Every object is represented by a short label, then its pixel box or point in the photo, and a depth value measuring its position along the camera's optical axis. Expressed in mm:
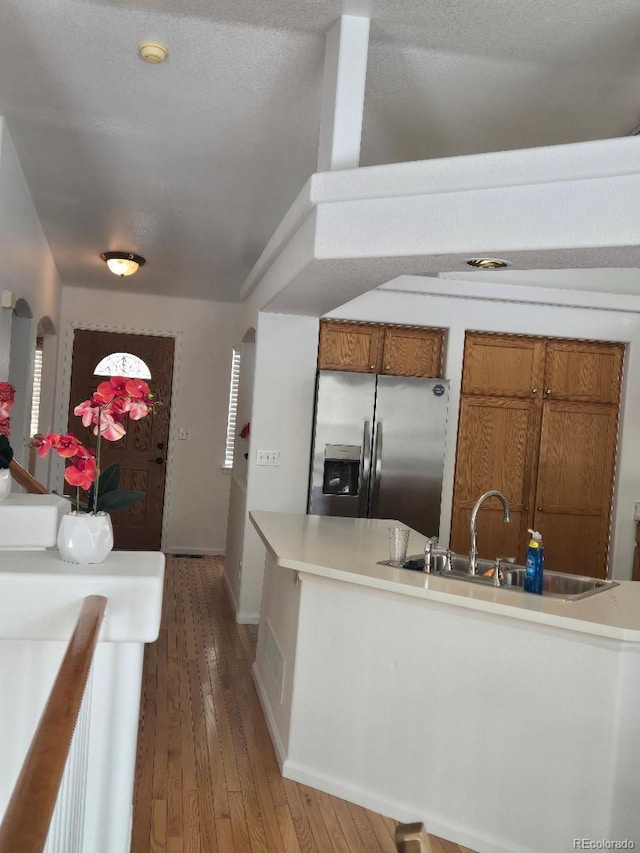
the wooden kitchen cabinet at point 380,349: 5410
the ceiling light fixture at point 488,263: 2975
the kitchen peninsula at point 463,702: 2496
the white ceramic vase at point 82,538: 1990
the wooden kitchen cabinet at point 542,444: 5559
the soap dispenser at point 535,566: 2861
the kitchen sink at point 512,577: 3070
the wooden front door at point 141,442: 7625
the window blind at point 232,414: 7859
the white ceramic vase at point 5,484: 2770
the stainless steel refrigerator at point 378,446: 5133
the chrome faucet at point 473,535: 3039
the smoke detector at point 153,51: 2938
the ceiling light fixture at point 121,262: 6027
